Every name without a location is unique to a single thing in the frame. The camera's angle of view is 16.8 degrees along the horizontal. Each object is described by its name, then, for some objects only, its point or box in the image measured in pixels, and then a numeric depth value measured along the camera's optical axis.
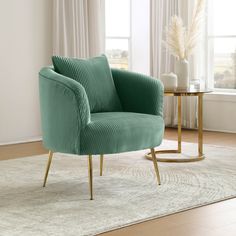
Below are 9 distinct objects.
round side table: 6.27
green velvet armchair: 4.70
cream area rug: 4.10
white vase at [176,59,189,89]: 6.80
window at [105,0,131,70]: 9.28
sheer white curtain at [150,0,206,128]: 8.87
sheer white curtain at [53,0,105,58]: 8.00
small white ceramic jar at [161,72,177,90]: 6.64
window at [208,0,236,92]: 8.64
